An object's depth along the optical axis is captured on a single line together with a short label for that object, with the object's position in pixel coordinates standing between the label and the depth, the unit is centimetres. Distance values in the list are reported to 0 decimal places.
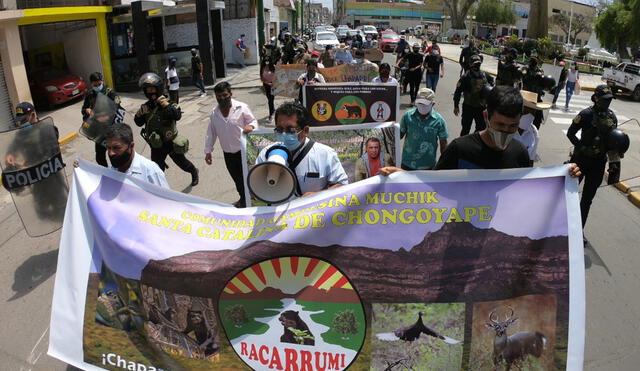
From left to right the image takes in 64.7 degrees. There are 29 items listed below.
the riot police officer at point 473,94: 880
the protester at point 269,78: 1200
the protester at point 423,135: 591
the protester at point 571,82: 1582
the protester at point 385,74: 864
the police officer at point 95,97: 720
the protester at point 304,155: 390
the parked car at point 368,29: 5067
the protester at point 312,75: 891
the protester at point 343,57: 1555
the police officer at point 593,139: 552
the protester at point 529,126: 556
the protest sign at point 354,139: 569
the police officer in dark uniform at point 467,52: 1750
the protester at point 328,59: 1449
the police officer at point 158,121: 649
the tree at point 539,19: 3469
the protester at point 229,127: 635
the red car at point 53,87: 1455
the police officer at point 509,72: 1027
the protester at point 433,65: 1444
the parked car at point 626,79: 2136
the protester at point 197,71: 1708
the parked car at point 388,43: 3801
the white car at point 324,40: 3262
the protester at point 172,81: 1509
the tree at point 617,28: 3772
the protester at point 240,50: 2628
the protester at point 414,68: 1463
